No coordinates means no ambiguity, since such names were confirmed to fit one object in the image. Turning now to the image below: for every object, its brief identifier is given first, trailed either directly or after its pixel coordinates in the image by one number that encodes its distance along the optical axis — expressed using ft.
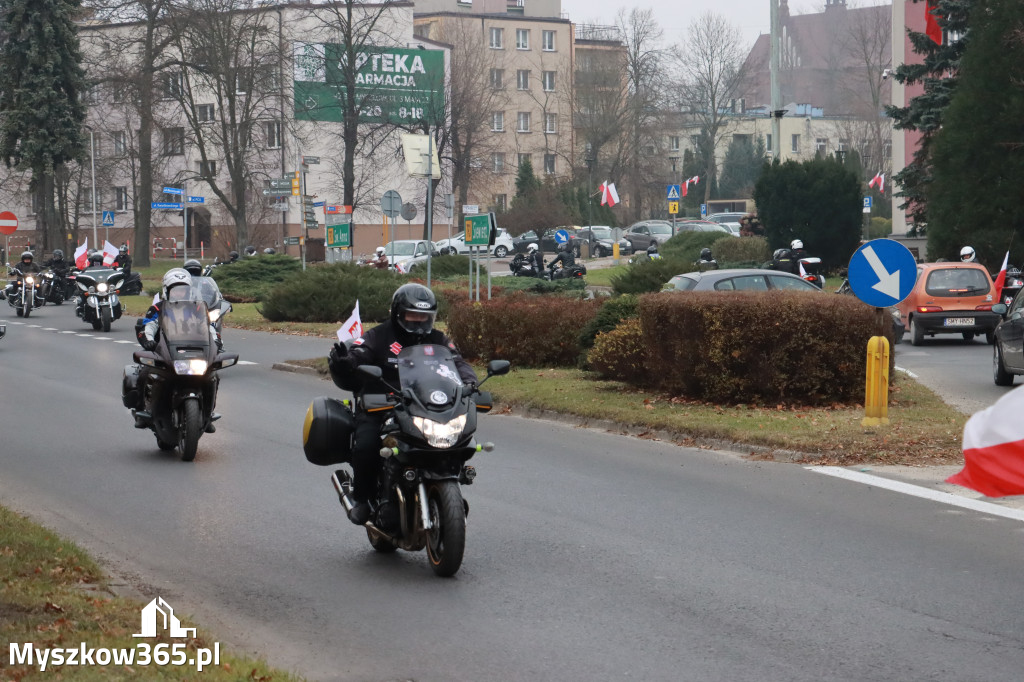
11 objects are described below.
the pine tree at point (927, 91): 134.21
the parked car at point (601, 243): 236.02
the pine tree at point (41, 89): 199.21
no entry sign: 151.12
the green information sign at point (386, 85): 243.81
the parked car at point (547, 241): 222.69
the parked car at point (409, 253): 183.65
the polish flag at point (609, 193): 195.67
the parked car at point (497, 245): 215.76
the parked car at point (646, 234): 242.37
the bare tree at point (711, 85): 342.85
